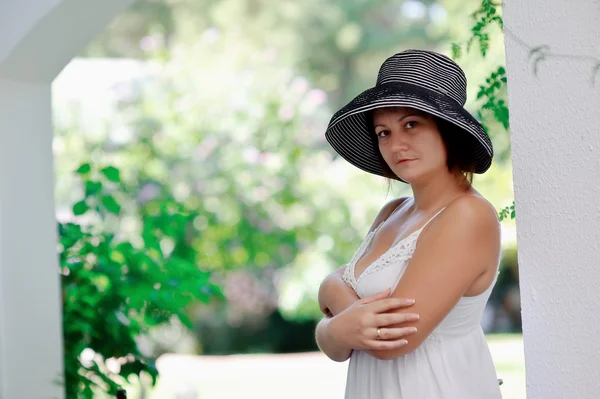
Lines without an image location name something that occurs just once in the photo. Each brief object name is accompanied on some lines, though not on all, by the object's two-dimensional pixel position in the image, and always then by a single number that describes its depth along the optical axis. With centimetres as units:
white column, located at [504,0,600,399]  350
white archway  543
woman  379
